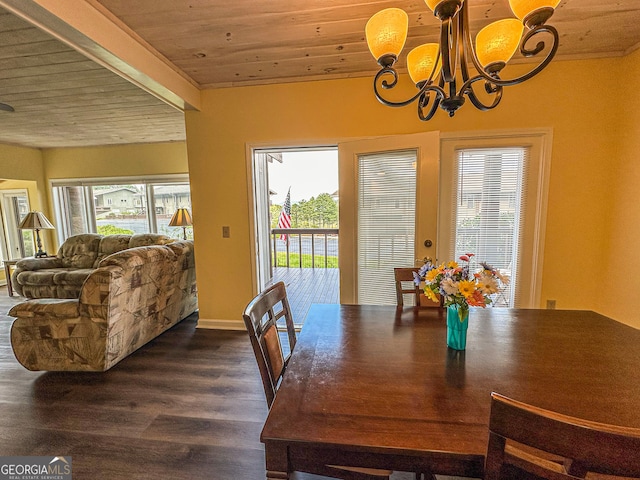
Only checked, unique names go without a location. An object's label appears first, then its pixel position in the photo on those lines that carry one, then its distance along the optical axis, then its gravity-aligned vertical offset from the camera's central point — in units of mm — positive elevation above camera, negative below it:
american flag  6156 -167
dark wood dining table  749 -601
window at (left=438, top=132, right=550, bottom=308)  2363 +44
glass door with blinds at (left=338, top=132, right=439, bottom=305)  2273 +7
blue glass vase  1145 -498
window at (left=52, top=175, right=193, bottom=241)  4895 +169
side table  4252 -878
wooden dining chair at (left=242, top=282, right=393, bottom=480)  894 -583
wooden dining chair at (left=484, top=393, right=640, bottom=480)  493 -443
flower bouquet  1073 -305
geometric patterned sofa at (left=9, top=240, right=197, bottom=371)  2084 -837
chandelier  1044 +705
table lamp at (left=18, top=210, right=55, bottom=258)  4172 -130
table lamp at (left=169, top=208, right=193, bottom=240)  4082 -94
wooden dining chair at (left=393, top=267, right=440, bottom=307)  1775 -476
